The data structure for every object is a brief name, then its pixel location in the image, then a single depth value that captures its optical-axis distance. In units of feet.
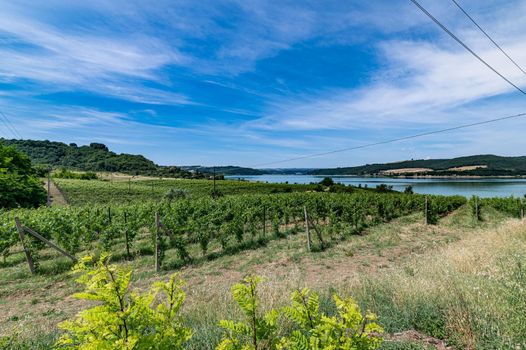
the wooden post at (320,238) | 38.80
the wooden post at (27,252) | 29.22
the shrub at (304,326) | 5.25
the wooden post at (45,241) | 29.63
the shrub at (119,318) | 5.01
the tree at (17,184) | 65.59
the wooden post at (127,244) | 34.59
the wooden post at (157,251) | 30.14
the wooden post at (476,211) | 63.34
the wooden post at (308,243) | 36.56
